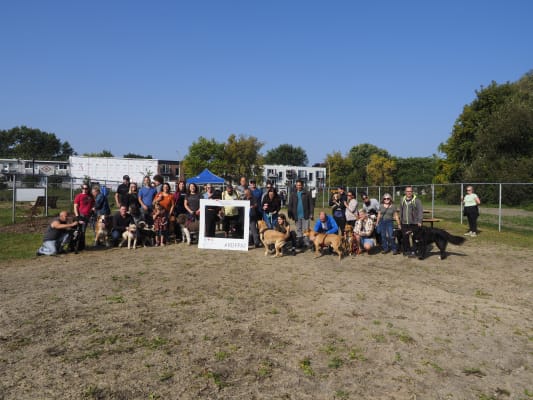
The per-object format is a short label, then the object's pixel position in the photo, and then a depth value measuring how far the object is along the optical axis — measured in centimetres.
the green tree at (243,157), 4559
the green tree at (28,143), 9575
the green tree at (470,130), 3603
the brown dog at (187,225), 1033
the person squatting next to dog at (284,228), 911
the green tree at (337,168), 5909
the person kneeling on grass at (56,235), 855
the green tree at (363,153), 7733
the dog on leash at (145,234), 991
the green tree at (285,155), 10344
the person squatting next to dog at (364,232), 927
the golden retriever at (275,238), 882
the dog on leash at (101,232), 968
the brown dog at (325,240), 863
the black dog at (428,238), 870
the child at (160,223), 1000
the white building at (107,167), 5478
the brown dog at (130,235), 962
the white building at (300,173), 6481
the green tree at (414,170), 6908
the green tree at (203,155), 4975
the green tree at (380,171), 6028
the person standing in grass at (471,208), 1180
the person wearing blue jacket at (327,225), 910
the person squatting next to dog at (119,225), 980
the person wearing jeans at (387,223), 921
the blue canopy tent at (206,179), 2777
